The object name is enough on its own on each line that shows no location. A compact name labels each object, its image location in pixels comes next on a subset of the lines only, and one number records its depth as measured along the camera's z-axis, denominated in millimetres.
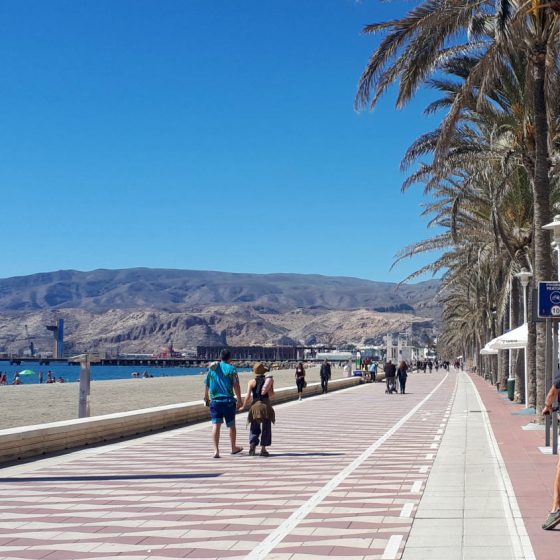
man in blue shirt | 13875
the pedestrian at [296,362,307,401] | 32906
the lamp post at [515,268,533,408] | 25269
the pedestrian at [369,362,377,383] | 59769
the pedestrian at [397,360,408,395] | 40188
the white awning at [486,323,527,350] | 24500
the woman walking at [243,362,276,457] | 14305
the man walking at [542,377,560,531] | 7793
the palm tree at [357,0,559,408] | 16516
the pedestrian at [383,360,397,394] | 39406
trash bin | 32812
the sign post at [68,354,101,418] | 17234
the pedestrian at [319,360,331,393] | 37531
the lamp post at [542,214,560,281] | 17188
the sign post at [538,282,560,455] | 14883
